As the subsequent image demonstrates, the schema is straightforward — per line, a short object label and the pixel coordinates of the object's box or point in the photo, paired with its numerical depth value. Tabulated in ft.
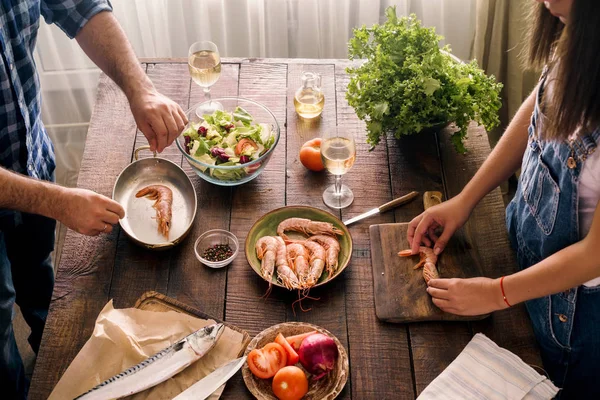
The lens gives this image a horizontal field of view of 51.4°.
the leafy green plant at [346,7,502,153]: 5.77
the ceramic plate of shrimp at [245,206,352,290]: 5.19
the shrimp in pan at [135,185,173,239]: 5.58
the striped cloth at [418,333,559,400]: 4.49
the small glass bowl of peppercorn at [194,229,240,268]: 5.35
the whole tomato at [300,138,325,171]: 6.04
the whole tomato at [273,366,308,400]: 4.50
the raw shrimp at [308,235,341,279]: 5.27
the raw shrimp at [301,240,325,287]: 5.13
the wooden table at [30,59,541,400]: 4.82
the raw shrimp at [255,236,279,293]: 5.20
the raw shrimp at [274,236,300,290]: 5.08
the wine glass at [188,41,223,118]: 6.47
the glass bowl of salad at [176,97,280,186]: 5.82
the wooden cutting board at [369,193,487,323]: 4.97
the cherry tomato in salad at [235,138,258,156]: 5.94
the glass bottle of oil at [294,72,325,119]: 6.54
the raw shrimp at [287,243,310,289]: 5.17
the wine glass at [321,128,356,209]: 5.62
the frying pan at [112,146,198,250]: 5.53
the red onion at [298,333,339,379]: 4.60
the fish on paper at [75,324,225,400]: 4.44
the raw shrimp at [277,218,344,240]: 5.55
